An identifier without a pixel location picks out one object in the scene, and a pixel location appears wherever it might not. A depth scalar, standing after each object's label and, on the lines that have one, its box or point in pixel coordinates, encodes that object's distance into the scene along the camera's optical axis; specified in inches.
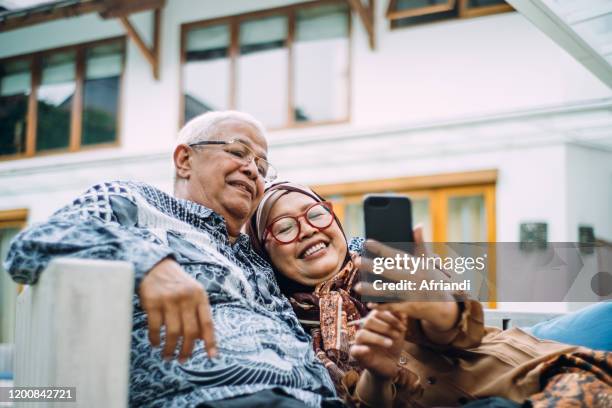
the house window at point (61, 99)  454.0
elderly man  60.7
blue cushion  82.3
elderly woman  65.9
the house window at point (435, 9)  355.3
